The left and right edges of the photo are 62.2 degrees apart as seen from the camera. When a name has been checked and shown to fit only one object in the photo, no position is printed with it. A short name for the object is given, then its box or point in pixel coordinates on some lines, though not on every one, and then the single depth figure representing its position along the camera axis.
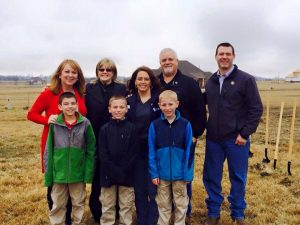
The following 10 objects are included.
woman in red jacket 3.15
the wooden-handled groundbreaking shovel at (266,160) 6.30
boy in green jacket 3.04
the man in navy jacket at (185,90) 3.24
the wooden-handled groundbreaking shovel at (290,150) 5.55
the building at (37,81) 101.08
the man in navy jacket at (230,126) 3.34
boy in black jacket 3.05
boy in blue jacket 3.07
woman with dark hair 3.18
